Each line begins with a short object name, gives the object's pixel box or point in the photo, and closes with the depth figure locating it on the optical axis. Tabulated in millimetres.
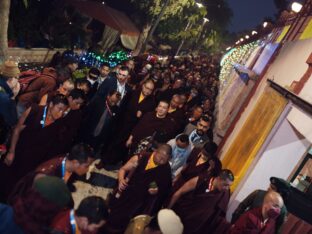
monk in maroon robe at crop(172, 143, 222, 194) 4544
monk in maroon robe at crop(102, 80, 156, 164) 6228
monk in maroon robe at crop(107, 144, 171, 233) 3979
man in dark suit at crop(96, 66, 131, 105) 5812
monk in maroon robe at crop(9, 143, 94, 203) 2976
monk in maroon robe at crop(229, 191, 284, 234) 3855
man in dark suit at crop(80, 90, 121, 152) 5548
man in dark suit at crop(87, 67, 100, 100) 6094
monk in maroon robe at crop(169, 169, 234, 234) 4109
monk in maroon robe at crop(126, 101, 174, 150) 5654
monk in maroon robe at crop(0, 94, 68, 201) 3776
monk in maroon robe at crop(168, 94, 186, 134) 6192
